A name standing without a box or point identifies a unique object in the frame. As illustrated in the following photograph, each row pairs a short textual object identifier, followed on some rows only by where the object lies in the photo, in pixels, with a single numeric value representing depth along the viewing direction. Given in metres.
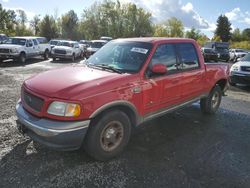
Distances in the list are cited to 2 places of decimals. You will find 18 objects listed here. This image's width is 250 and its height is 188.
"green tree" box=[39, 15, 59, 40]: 46.62
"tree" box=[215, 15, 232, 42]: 57.28
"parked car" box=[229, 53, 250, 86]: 7.92
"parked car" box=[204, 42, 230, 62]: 20.39
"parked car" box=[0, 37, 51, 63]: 12.36
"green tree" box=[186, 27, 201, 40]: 61.21
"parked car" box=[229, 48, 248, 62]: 22.20
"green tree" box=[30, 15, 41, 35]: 52.86
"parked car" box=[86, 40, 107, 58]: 16.14
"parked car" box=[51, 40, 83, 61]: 15.30
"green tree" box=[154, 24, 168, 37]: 58.95
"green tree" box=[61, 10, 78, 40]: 54.19
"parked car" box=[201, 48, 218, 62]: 19.28
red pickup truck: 2.50
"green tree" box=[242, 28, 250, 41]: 60.19
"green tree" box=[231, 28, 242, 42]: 60.77
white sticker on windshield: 3.28
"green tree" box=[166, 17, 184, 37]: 60.52
